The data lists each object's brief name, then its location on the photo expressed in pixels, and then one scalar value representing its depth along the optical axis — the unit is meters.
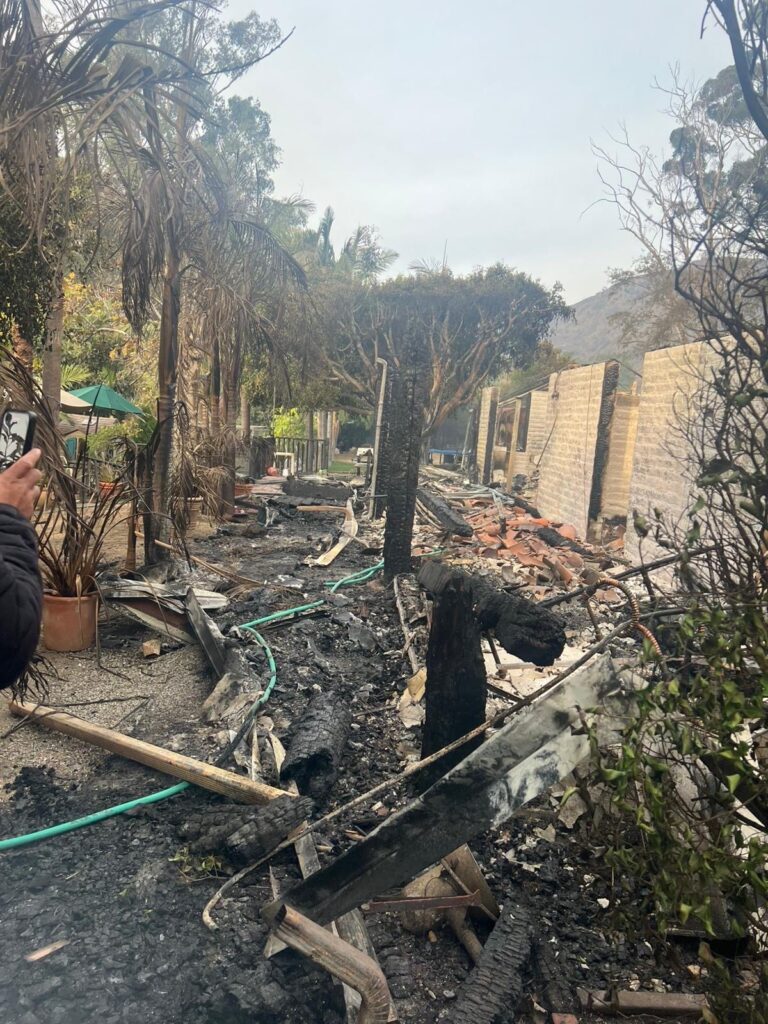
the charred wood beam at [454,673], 3.19
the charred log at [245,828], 2.87
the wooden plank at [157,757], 3.28
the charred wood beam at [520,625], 2.98
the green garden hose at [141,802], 3.05
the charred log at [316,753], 3.54
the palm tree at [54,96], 4.55
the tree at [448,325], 28.53
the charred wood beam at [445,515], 11.47
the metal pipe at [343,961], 1.97
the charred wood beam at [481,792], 2.05
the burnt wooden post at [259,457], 20.31
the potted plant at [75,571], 5.18
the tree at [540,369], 31.96
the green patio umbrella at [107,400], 12.58
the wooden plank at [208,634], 5.06
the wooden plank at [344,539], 9.71
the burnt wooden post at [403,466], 8.02
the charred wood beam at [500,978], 2.20
